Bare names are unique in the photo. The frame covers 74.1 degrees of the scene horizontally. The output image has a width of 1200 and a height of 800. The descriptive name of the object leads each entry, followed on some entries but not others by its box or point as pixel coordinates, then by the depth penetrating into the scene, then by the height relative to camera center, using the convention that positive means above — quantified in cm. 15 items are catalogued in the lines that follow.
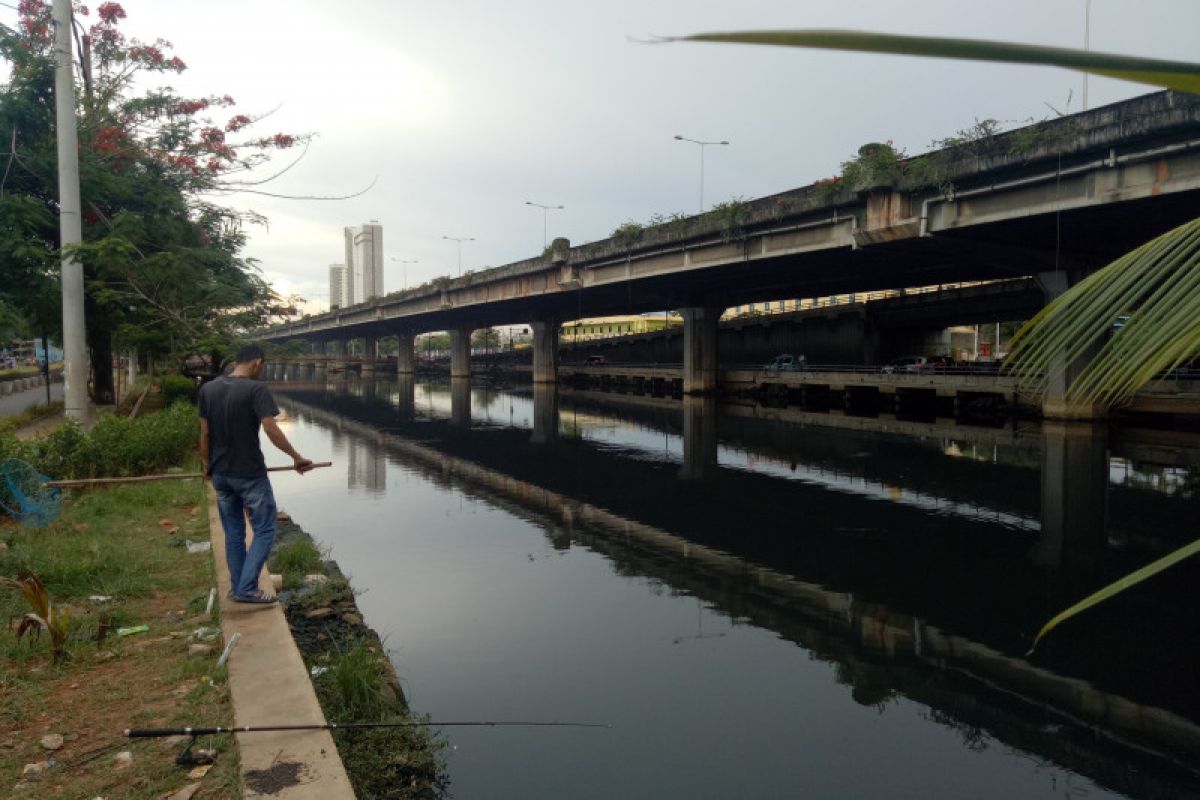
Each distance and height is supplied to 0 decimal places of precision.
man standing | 601 -65
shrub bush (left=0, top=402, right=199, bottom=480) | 1069 -107
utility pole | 1150 +234
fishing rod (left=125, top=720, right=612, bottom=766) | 401 -187
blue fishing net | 841 -135
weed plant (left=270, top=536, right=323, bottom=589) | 845 -208
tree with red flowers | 1647 +428
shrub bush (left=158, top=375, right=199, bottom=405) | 2180 -43
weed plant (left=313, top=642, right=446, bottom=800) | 475 -235
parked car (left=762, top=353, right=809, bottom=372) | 4301 +41
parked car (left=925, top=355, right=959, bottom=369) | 3855 +37
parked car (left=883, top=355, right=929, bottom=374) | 3847 +28
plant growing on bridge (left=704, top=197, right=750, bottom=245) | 2998 +584
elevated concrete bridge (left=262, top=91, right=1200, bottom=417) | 1844 +445
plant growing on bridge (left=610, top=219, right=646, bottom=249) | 3612 +629
